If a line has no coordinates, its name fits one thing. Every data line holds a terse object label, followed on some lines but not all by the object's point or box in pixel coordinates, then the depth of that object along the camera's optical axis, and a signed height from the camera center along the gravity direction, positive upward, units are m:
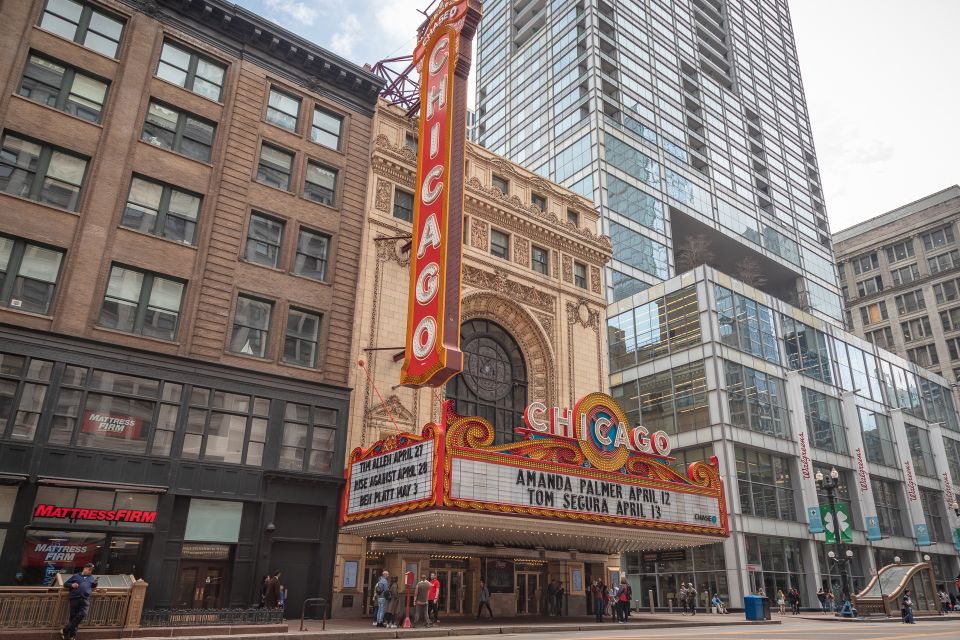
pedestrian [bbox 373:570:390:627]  20.21 -0.71
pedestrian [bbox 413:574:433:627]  21.06 -0.85
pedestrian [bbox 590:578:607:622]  25.70 -0.77
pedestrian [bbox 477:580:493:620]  25.02 -0.82
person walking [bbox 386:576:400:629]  20.62 -0.94
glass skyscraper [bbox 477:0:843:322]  66.56 +49.71
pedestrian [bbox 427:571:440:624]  22.28 -0.76
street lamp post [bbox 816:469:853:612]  32.28 +3.35
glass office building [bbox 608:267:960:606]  42.66 +10.53
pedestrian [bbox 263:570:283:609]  20.78 -0.69
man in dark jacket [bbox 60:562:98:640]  14.22 -0.67
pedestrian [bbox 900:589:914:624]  26.69 -1.10
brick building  20.12 +8.95
